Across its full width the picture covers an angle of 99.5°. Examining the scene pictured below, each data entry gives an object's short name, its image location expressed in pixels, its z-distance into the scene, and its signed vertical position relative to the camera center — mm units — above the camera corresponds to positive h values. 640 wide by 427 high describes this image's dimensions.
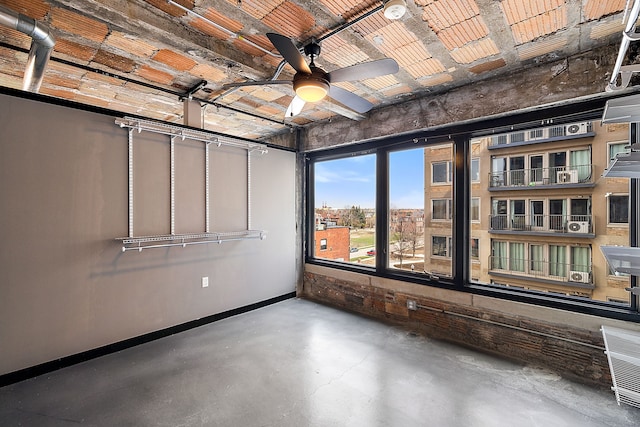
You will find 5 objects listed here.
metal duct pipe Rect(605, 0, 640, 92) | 1174 +820
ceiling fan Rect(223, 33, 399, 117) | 1836 +1057
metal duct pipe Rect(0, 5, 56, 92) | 1806 +1301
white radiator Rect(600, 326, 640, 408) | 1400 -968
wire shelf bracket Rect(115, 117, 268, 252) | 3076 +285
